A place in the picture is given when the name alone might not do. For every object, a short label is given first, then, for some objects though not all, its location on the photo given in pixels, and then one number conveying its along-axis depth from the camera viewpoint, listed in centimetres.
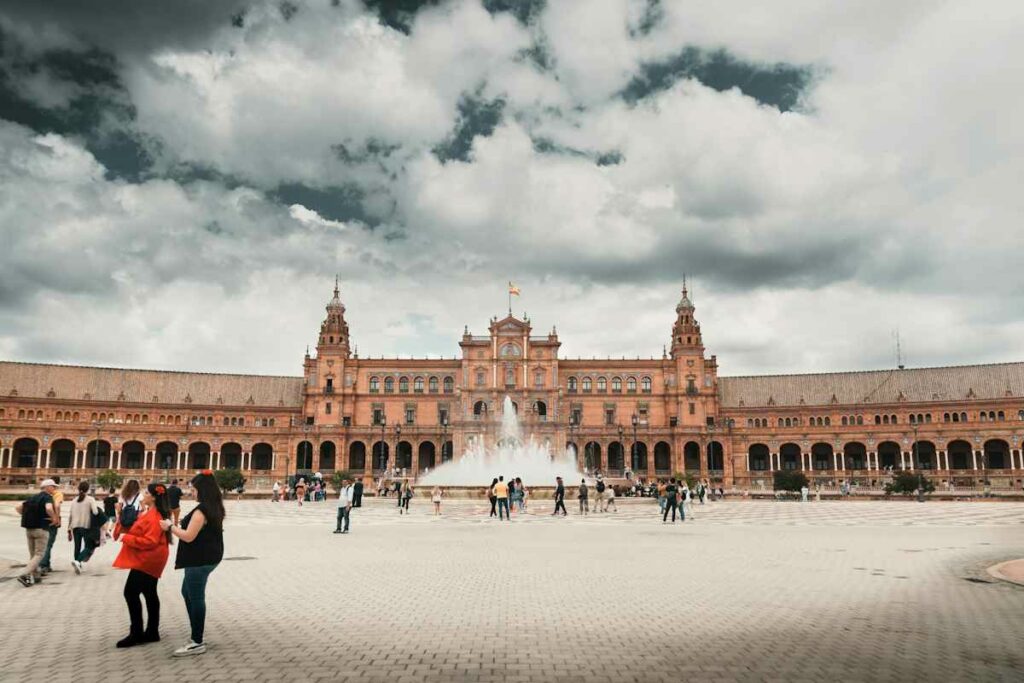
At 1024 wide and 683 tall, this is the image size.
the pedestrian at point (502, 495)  3044
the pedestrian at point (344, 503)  2406
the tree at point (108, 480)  6244
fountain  5962
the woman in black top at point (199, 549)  873
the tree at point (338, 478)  7382
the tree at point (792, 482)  6034
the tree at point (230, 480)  5591
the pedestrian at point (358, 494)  3709
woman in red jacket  892
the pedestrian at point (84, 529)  1509
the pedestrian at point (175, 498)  1295
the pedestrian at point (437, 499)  3359
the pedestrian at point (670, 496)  3048
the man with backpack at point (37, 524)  1353
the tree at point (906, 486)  5703
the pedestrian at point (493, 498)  3138
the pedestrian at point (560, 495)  3384
